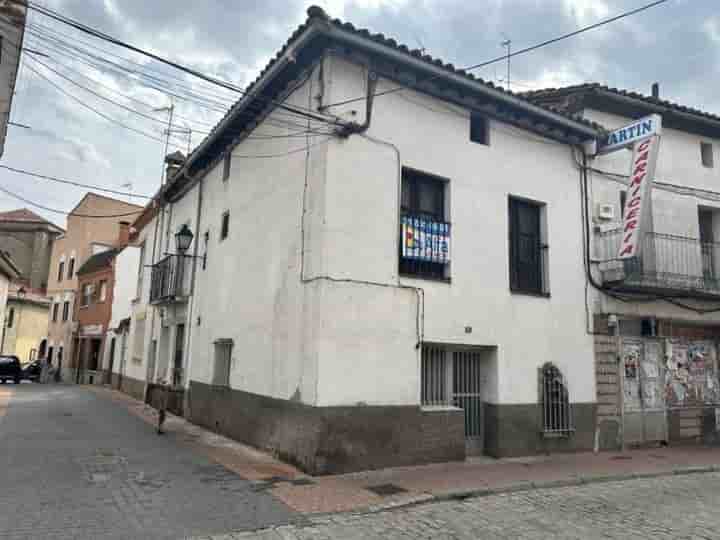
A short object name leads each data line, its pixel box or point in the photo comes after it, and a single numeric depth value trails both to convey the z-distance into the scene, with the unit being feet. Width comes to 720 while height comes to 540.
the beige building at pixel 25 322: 118.83
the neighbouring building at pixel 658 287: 34.63
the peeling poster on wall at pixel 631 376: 35.06
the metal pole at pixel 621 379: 34.09
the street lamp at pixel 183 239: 39.27
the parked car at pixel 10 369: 85.76
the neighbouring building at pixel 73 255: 101.91
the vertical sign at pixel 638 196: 31.71
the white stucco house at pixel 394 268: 25.46
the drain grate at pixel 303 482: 22.53
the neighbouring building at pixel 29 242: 133.18
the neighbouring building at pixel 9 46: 21.98
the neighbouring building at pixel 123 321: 66.39
